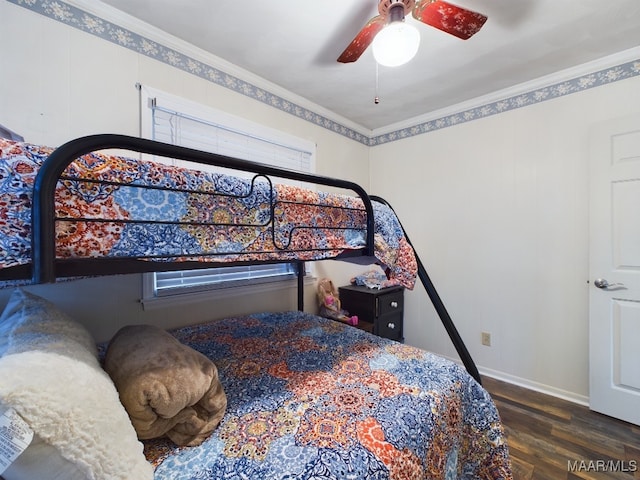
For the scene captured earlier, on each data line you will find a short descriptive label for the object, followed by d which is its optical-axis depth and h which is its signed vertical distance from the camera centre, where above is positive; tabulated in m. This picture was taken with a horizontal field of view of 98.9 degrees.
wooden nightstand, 2.42 -0.64
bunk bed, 0.61 -0.08
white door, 1.75 -0.22
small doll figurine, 2.44 -0.59
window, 1.64 +0.69
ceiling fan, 1.16 +0.99
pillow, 0.44 -0.31
